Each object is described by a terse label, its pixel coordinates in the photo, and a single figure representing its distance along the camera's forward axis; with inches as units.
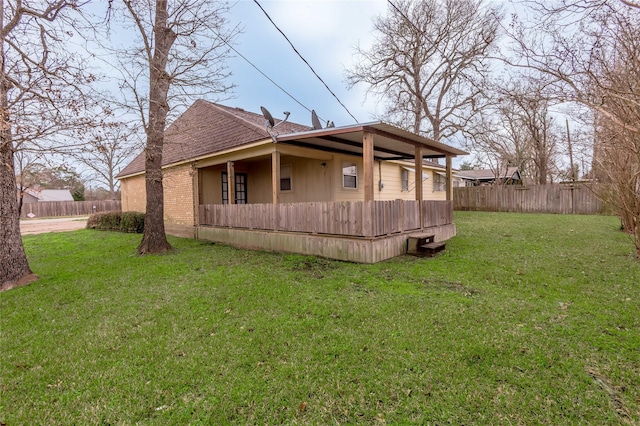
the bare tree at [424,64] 706.8
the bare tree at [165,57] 316.2
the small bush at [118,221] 514.6
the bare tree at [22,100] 190.5
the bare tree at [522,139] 775.7
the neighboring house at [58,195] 1729.6
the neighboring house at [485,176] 1405.0
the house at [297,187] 283.3
